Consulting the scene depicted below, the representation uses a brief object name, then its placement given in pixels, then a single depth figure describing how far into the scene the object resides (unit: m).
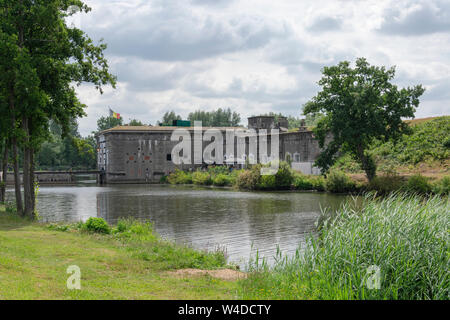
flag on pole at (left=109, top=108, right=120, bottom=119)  72.22
